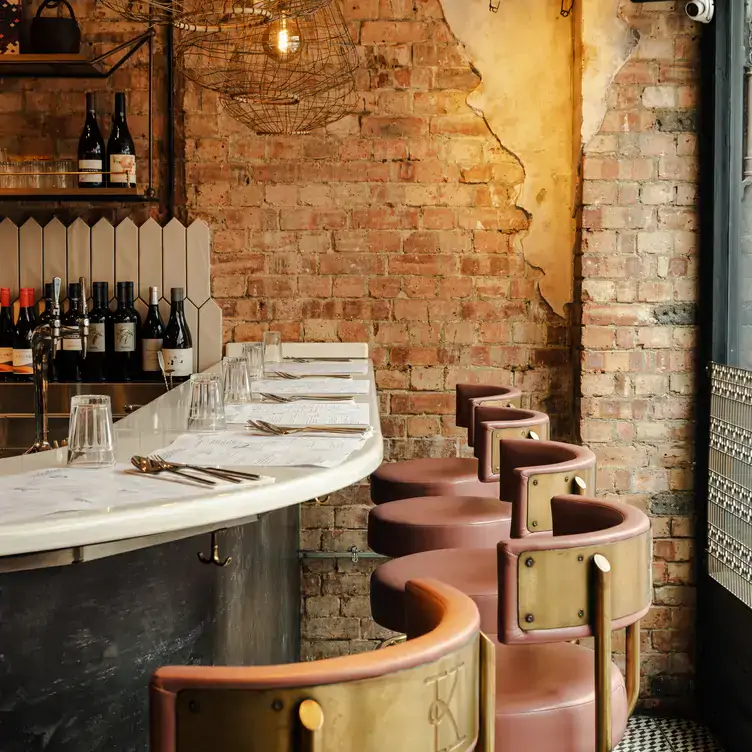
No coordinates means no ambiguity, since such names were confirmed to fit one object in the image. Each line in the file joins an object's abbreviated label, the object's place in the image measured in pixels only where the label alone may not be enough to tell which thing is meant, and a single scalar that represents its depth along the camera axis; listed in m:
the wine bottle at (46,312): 3.64
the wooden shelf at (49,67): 3.48
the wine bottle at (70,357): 3.65
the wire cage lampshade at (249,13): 2.22
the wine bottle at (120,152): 3.55
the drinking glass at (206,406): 1.88
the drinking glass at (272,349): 3.28
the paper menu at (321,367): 3.12
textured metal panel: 2.94
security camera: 3.22
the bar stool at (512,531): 1.79
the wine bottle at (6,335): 3.61
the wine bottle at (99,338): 3.64
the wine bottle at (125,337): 3.64
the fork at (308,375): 2.97
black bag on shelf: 3.58
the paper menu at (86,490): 1.18
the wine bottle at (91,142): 3.66
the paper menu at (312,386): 2.62
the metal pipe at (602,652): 1.33
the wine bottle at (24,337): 3.59
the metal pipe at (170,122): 3.74
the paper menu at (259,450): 1.55
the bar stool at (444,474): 2.71
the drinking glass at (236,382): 2.35
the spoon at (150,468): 1.41
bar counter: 1.14
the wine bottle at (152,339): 3.66
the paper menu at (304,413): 2.03
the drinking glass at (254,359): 2.90
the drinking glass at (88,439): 1.48
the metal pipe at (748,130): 3.13
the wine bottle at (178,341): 3.54
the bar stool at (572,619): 1.33
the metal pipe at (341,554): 3.73
